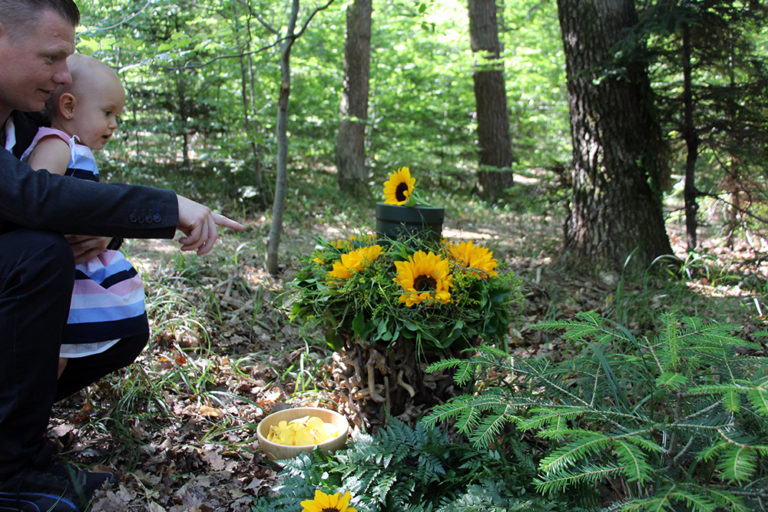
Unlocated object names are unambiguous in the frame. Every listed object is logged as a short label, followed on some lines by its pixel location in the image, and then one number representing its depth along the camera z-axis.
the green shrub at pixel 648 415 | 1.00
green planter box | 2.05
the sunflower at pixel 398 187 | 2.16
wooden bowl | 1.78
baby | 1.69
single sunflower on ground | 1.33
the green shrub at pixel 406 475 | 1.38
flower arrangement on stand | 1.80
